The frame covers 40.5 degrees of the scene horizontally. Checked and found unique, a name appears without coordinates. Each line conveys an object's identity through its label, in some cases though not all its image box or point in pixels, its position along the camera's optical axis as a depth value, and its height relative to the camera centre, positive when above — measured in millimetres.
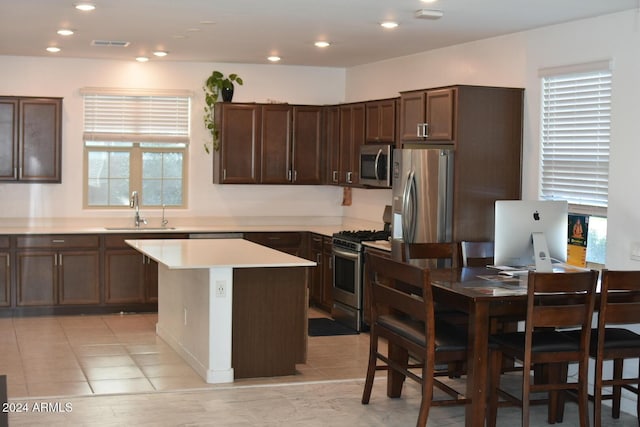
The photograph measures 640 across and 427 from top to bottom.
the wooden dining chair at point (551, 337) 4496 -899
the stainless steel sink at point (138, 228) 8572 -617
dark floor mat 7662 -1429
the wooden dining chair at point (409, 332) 4680 -913
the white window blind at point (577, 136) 5727 +266
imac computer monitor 5066 -346
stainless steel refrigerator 6426 -177
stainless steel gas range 7711 -950
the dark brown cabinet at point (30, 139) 8367 +248
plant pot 8969 +771
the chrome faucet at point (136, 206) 8895 -406
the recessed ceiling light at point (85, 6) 5660 +1051
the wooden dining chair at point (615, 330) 4668 -872
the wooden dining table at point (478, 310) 4559 -730
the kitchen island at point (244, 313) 5836 -996
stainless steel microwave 7773 +57
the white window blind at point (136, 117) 8883 +512
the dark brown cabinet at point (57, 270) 8180 -995
